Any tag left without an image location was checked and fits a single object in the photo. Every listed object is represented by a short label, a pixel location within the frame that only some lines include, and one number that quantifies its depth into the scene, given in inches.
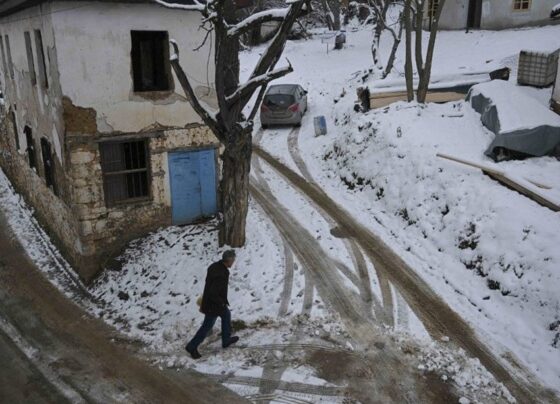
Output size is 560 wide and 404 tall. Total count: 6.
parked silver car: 799.7
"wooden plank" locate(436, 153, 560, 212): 386.9
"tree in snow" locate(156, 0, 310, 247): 359.6
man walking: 316.5
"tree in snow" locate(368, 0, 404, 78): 902.4
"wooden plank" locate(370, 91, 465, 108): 679.1
